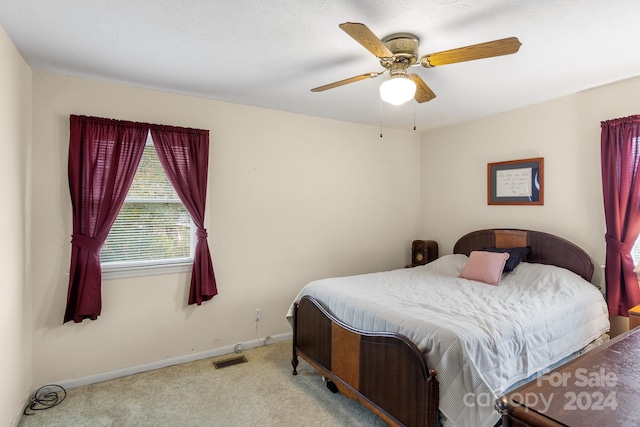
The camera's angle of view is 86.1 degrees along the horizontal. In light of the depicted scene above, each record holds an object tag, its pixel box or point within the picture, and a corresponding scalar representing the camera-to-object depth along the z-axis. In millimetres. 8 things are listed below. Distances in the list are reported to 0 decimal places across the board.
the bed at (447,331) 1748
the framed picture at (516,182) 3449
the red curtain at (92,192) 2637
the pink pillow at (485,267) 3068
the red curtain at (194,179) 3016
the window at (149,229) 2898
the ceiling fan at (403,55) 1689
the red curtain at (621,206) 2727
